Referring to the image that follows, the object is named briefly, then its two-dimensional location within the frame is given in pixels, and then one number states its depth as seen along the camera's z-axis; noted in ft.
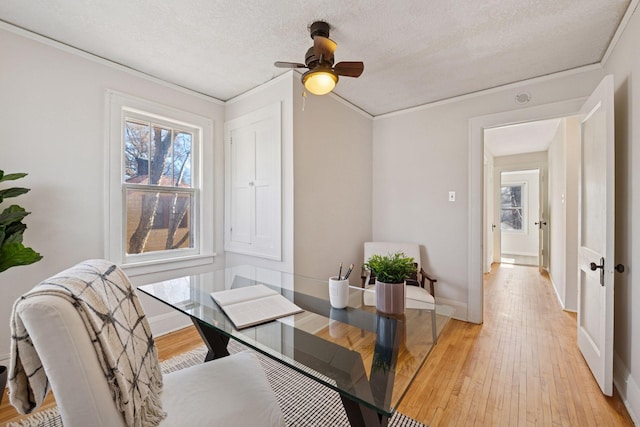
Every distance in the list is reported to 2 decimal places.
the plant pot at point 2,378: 5.06
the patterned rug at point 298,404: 5.13
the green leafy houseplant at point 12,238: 5.04
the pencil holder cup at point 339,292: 4.66
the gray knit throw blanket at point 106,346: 2.35
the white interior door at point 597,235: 5.75
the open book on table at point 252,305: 4.12
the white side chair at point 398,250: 9.53
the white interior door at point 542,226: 17.84
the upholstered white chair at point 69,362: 2.18
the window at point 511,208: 22.90
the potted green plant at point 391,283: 4.27
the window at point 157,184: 8.00
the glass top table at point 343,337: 2.83
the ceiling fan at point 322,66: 5.91
